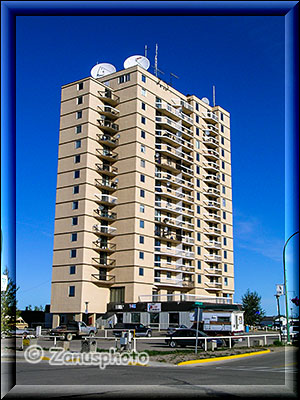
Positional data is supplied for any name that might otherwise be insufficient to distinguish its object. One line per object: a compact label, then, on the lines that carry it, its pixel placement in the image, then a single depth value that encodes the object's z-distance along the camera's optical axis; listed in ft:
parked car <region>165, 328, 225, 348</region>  100.42
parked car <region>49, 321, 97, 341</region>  138.86
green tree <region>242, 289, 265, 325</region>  266.77
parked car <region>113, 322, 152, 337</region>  139.87
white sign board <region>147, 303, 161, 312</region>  181.68
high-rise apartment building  191.93
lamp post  84.20
